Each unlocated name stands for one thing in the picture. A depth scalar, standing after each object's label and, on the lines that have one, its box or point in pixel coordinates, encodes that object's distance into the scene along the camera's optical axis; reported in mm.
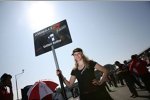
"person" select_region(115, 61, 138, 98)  4495
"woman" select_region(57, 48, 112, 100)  1680
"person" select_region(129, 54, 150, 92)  3941
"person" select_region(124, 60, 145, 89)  4904
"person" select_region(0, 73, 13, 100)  2492
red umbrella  2592
